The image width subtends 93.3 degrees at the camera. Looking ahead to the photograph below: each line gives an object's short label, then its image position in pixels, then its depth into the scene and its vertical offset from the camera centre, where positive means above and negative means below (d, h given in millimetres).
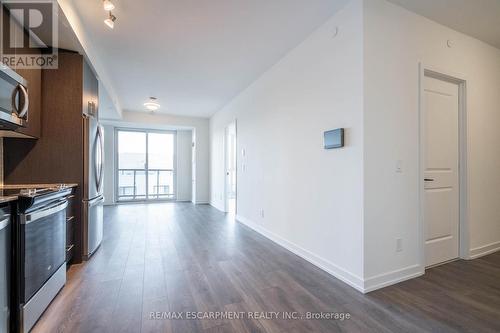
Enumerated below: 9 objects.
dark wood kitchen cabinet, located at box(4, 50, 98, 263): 2598 +281
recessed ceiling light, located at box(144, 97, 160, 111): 5470 +1495
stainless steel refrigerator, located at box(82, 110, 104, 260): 2838 -241
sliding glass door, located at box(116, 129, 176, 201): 7477 +59
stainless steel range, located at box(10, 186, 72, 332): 1551 -641
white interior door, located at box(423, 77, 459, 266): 2686 -59
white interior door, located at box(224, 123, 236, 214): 5873 +167
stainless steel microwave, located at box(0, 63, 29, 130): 1818 +569
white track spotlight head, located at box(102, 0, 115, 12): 2100 +1446
